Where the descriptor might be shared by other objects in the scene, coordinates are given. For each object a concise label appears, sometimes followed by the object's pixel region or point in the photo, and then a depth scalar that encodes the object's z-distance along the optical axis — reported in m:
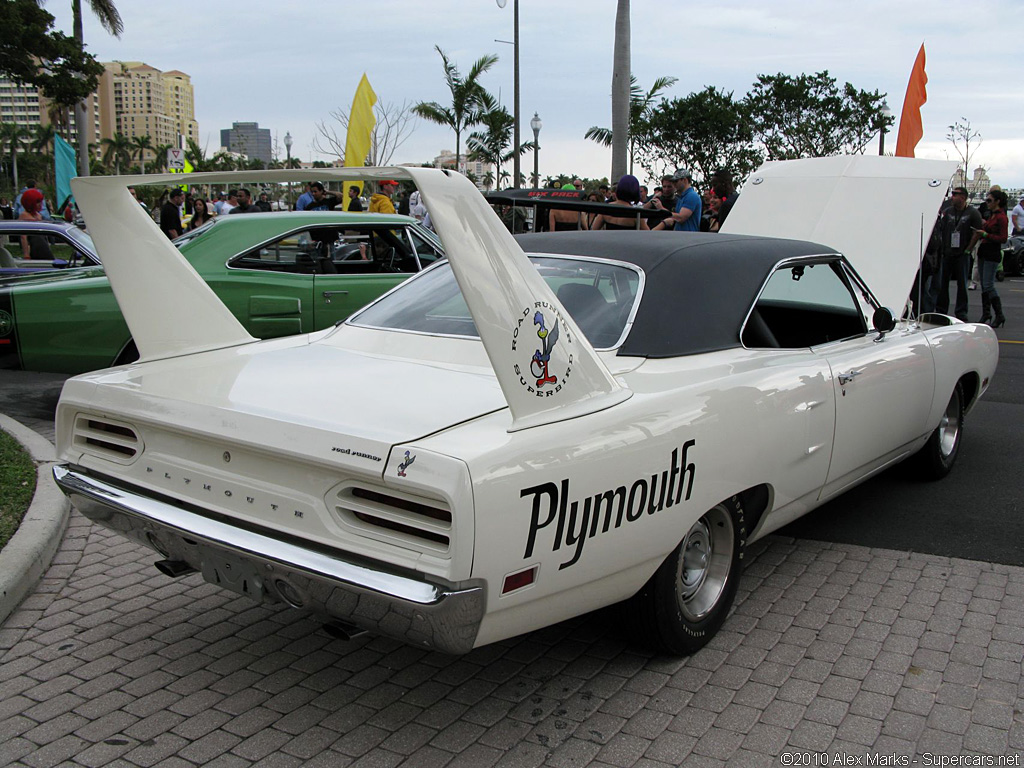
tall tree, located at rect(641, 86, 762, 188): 34.75
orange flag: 10.70
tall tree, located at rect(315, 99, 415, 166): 21.72
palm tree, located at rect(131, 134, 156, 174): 91.01
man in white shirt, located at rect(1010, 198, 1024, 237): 18.70
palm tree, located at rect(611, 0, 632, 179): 15.02
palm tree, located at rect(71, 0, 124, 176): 24.11
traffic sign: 20.14
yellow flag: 13.12
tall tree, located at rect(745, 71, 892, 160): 35.75
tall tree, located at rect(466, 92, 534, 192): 31.38
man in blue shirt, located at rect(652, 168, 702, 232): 9.55
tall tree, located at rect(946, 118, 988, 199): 31.34
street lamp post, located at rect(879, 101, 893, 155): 24.47
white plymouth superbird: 2.41
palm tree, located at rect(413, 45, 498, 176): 29.72
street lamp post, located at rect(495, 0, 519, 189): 24.30
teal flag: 17.20
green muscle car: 6.21
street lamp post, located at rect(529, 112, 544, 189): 29.92
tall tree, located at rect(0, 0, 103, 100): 18.88
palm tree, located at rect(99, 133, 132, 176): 80.36
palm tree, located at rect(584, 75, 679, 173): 27.53
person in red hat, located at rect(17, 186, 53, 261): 10.23
